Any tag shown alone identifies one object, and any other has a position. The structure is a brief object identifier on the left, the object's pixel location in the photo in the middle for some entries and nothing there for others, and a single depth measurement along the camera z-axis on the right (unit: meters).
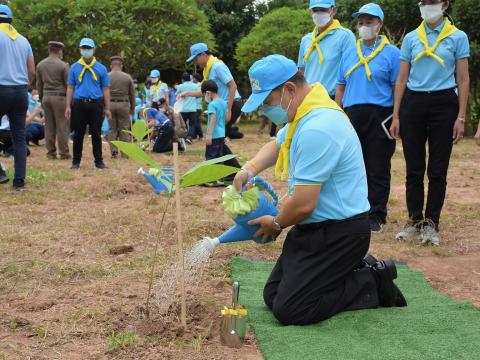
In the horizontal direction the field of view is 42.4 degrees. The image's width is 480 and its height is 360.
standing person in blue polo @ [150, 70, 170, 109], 13.70
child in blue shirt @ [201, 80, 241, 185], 7.44
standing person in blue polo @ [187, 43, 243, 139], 7.41
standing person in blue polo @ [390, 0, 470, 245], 4.48
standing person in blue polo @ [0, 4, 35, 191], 6.29
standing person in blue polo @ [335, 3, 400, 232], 5.01
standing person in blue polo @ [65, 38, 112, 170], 8.27
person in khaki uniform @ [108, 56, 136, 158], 9.95
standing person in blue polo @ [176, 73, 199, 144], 13.27
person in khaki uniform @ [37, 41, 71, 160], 9.14
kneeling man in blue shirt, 2.90
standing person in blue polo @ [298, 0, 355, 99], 5.07
